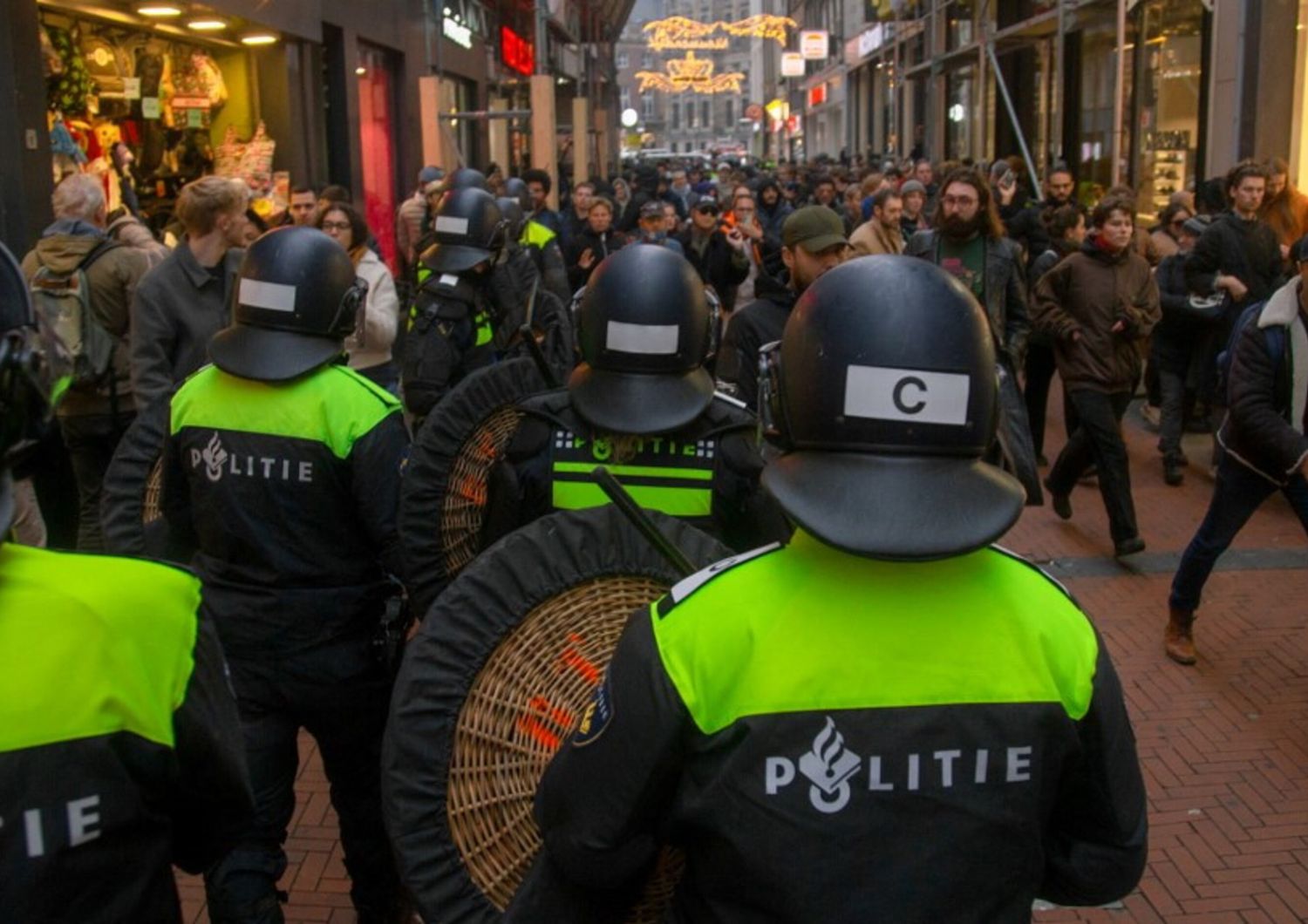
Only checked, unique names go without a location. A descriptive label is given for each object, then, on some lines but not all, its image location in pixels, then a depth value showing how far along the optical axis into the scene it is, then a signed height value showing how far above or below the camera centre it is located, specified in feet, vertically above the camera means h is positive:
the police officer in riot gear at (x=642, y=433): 11.75 -2.03
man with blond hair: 18.54 -1.28
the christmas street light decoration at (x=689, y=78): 199.93 +15.10
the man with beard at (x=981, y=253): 25.93 -1.36
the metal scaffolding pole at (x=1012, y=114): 55.84 +2.55
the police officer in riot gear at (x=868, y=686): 6.00 -2.11
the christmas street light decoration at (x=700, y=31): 155.22 +18.29
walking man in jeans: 18.11 -2.98
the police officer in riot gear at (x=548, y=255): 28.63 -1.38
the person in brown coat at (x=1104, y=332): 25.62 -2.85
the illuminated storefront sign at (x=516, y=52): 97.04 +9.52
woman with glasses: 22.50 -1.82
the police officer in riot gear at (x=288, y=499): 12.03 -2.56
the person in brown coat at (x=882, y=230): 29.91 -1.06
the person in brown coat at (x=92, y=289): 20.85 -1.33
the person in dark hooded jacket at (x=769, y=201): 56.59 -0.74
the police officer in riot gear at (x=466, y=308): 21.01 -1.77
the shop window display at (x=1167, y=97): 51.21 +2.87
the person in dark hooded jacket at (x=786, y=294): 17.87 -1.43
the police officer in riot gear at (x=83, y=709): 6.00 -2.22
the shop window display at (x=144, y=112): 31.91 +2.12
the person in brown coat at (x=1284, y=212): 31.07 -0.85
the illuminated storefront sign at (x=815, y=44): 168.35 +16.06
